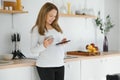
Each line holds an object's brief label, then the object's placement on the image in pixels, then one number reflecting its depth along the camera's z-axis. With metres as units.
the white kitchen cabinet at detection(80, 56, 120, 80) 3.82
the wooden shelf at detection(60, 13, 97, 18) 4.10
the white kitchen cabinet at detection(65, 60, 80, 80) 3.52
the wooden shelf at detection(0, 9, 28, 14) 3.21
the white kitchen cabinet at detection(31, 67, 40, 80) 3.07
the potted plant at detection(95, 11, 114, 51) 4.80
